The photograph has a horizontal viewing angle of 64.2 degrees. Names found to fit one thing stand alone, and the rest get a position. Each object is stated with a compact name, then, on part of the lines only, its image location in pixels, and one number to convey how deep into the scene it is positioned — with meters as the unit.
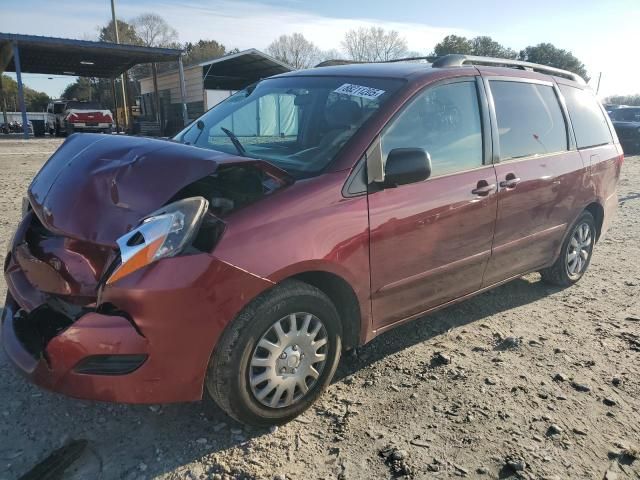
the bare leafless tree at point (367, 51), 57.59
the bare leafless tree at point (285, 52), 63.28
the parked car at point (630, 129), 18.56
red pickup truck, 25.31
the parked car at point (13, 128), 29.87
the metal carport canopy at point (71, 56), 20.98
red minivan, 2.21
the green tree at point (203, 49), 60.85
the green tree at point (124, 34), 53.91
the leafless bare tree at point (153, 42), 61.64
